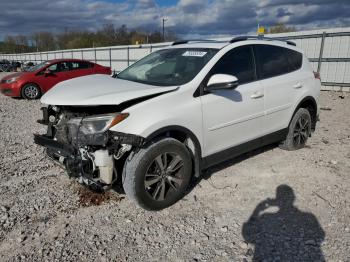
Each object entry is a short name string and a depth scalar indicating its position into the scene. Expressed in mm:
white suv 3141
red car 11508
